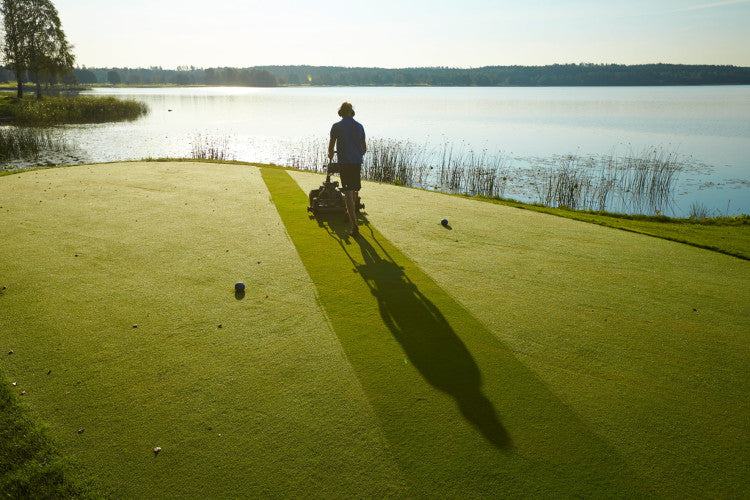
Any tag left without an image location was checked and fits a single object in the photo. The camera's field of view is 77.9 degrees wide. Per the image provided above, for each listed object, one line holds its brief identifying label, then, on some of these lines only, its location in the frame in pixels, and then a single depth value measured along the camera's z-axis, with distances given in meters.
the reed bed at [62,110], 34.12
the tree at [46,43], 43.00
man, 7.46
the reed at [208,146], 23.00
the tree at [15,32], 42.16
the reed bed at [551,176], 17.94
